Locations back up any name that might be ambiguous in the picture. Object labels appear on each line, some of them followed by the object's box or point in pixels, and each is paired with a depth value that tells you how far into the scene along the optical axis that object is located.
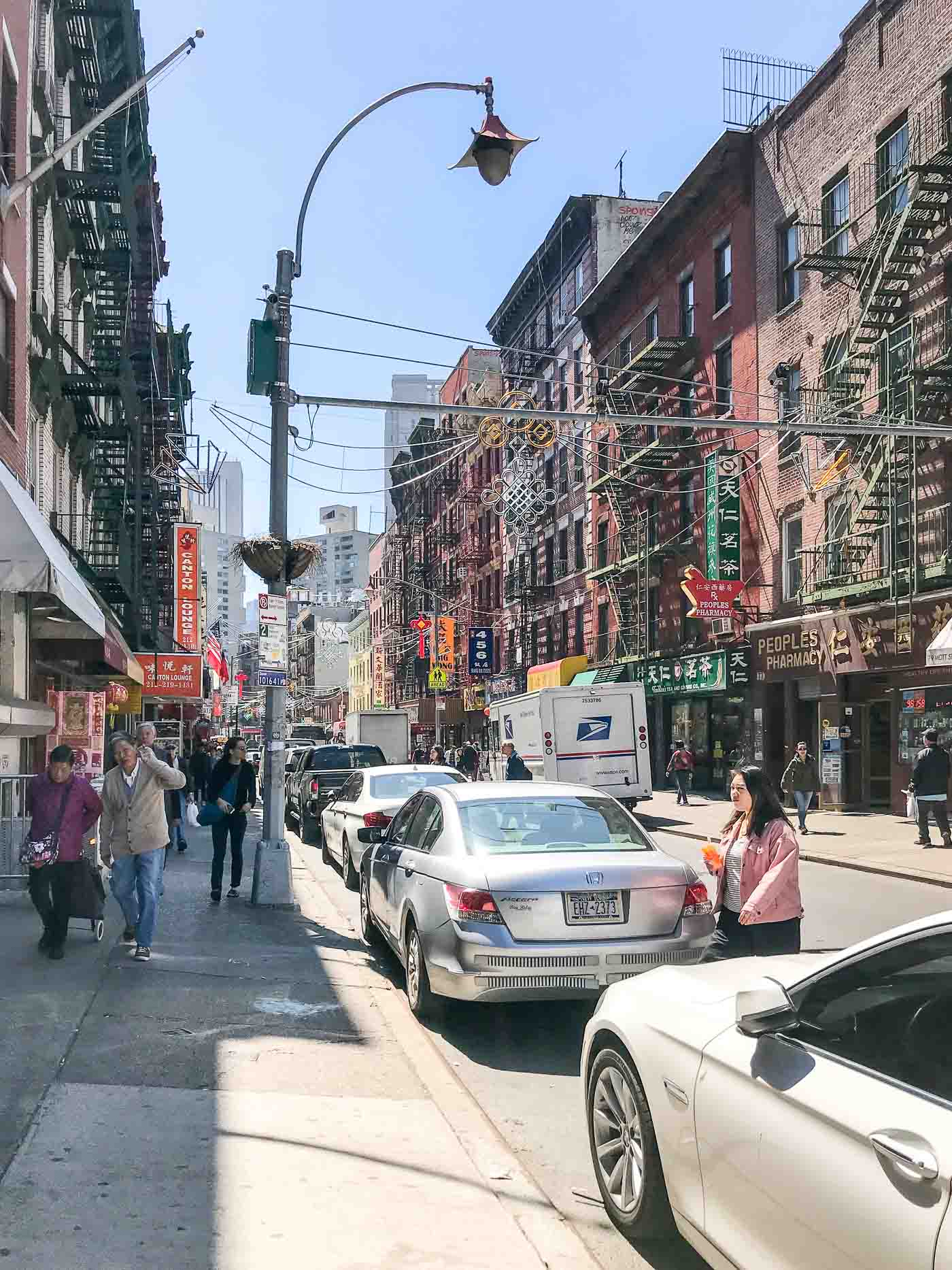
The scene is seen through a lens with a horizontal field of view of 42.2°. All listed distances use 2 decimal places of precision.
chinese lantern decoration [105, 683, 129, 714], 25.41
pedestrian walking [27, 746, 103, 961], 8.95
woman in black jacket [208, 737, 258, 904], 12.95
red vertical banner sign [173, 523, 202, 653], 39.56
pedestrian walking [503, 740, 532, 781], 24.97
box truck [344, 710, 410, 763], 43.66
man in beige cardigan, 9.26
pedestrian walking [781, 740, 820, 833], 23.17
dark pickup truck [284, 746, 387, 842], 21.84
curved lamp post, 12.60
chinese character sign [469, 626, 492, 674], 58.00
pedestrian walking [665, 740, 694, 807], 30.75
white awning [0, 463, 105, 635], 11.76
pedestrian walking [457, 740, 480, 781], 34.97
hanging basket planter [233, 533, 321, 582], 13.39
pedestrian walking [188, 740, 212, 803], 17.75
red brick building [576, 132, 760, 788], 32.16
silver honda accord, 7.06
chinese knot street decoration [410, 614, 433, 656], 63.81
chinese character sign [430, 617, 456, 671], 60.09
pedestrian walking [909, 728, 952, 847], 19.62
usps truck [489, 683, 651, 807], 26.31
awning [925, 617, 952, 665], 21.19
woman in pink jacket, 6.51
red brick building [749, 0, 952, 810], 23.86
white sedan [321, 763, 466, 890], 13.77
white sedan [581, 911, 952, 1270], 2.90
